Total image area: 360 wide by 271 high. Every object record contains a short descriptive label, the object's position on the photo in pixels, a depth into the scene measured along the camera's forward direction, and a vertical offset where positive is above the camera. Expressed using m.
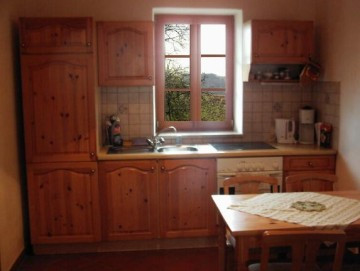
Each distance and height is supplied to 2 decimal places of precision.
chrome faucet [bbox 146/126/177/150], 3.69 -0.43
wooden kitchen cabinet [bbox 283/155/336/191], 3.55 -0.61
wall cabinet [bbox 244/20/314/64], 3.61 +0.44
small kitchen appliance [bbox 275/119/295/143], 3.91 -0.36
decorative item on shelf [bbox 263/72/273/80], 3.82 +0.16
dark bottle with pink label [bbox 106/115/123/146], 3.73 -0.34
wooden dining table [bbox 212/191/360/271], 1.96 -0.65
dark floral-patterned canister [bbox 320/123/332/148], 3.67 -0.37
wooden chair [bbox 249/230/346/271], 1.75 -0.64
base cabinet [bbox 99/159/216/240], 3.42 -0.88
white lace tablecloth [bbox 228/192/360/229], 2.06 -0.63
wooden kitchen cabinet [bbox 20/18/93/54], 3.21 +0.46
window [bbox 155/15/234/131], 4.03 +0.21
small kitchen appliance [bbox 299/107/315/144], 3.89 -0.31
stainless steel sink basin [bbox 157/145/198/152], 3.67 -0.50
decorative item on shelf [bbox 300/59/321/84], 3.72 +0.18
